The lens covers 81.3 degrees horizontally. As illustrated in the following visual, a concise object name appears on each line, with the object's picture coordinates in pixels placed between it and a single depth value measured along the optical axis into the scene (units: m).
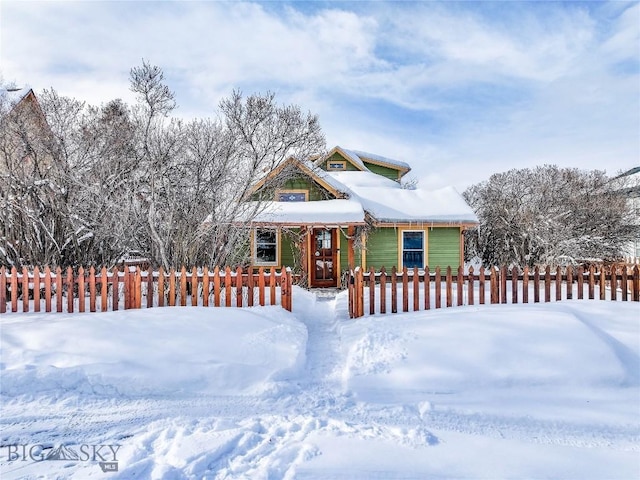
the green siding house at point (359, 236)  14.67
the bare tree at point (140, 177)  8.48
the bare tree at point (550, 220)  20.48
